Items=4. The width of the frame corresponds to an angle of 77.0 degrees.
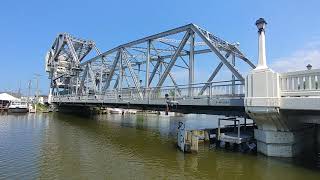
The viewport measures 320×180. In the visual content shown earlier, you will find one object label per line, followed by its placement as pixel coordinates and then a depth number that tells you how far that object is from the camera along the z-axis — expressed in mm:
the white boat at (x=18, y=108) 50214
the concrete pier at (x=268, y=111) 12574
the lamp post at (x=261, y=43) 13153
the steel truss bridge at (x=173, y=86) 16365
